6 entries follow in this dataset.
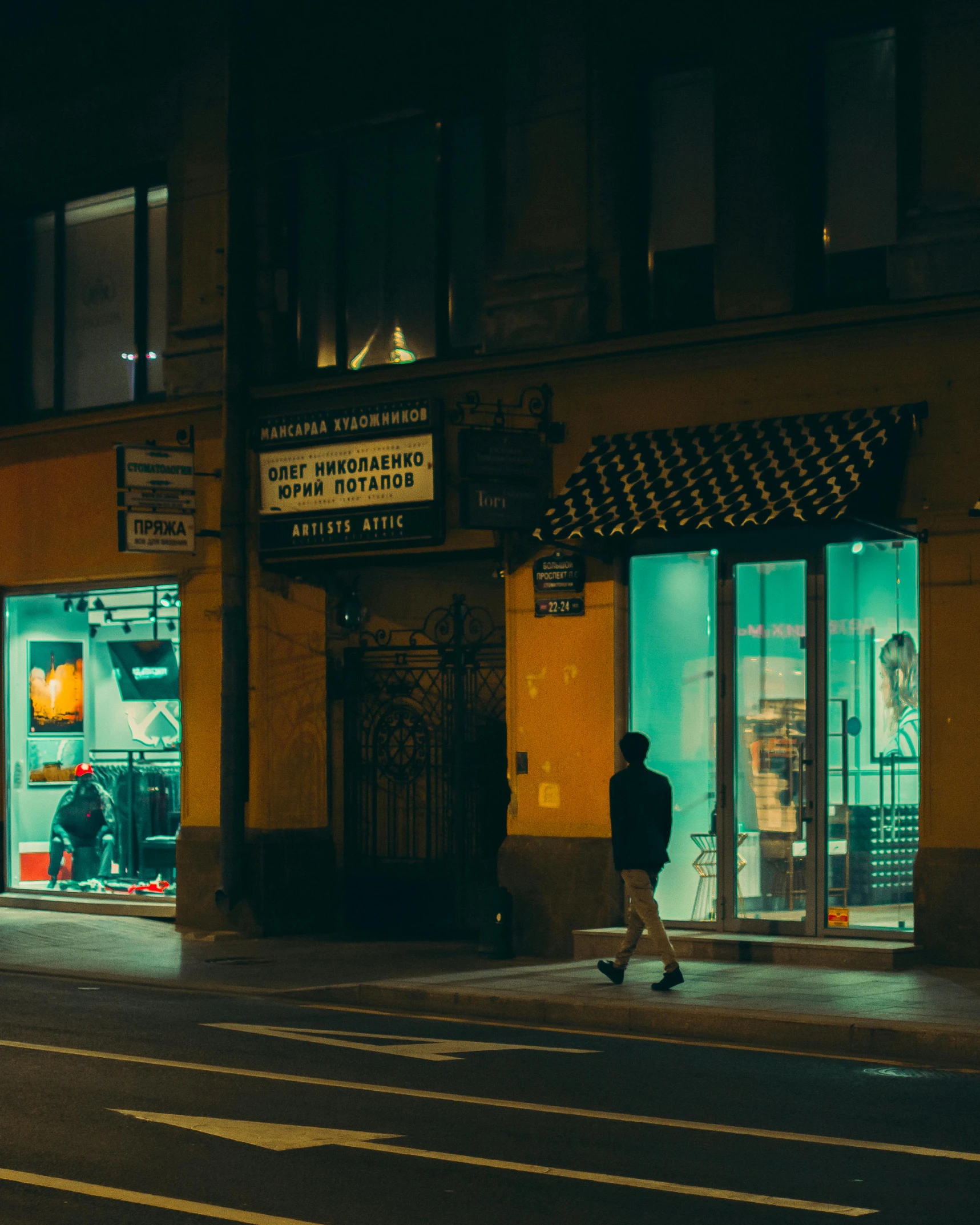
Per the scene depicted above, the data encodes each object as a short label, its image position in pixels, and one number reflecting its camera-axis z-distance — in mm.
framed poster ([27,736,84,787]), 20547
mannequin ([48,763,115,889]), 20234
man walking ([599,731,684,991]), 13055
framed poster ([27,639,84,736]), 20516
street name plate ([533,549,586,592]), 15984
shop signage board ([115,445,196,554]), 17656
